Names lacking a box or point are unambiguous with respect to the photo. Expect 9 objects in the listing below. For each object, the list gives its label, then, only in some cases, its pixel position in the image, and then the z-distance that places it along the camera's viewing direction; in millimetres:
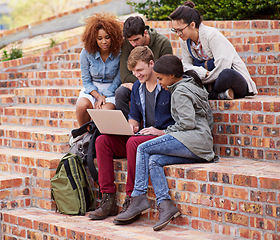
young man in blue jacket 4125
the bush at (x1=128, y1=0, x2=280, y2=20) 6543
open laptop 4027
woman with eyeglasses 4398
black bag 4438
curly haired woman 4770
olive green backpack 4418
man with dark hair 4449
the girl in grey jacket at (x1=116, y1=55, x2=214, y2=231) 3783
